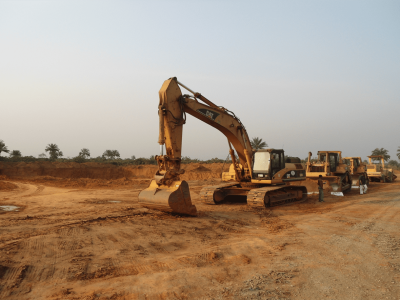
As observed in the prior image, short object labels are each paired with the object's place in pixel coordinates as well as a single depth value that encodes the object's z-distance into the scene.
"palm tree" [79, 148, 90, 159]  59.78
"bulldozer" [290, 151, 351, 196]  17.45
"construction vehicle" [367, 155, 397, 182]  25.76
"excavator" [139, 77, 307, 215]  8.95
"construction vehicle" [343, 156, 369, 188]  20.27
